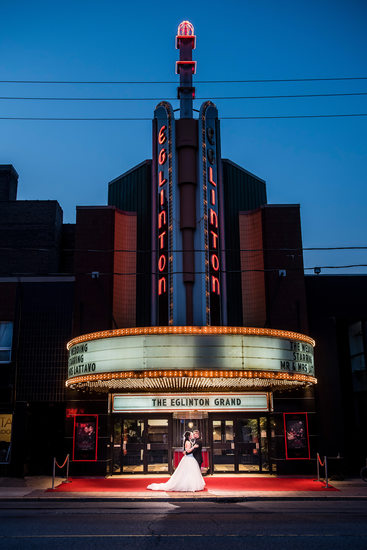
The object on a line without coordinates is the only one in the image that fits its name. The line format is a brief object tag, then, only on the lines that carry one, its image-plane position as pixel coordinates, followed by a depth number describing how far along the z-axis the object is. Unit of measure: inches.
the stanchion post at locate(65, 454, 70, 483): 642.8
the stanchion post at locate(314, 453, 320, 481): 631.5
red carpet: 585.0
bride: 561.3
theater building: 655.1
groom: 581.1
